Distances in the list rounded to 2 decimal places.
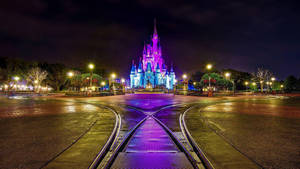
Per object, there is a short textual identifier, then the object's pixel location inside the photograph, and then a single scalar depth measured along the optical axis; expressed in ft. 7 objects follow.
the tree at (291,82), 234.93
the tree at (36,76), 188.20
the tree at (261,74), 193.34
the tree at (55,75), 211.74
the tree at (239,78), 255.09
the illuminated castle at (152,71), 360.48
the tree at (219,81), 140.19
